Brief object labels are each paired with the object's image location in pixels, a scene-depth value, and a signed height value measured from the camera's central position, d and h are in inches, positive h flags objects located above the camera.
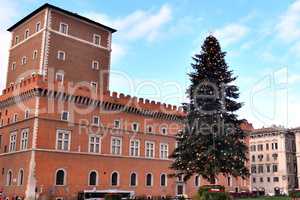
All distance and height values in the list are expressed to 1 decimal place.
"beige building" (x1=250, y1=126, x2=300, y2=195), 3176.2 +184.5
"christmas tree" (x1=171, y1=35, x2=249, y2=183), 1349.7 +194.6
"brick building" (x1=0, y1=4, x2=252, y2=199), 1592.0 +246.6
